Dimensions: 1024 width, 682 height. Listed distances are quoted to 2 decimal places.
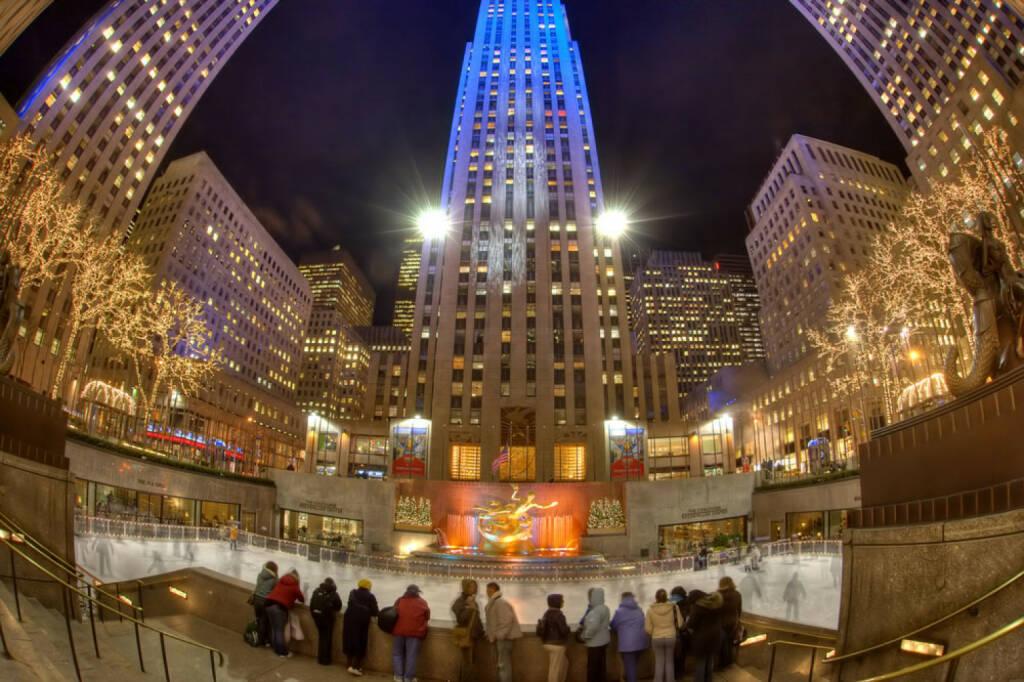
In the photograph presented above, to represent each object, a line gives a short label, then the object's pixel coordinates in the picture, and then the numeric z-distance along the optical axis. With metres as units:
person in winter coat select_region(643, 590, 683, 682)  8.55
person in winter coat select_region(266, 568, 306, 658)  9.88
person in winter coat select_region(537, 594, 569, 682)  8.61
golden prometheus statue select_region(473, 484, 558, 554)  33.78
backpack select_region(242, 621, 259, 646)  10.39
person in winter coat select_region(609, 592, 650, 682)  8.66
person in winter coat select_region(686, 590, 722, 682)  8.55
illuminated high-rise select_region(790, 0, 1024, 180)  63.03
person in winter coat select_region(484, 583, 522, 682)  8.67
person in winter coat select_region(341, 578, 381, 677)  9.34
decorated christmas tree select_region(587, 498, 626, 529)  40.59
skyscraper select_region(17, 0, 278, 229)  59.38
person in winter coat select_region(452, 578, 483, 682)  8.98
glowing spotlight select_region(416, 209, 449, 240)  66.06
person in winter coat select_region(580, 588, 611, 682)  8.66
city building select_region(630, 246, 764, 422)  166.12
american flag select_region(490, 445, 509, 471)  44.97
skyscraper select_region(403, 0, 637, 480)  56.03
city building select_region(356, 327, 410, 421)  78.38
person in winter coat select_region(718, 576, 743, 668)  9.45
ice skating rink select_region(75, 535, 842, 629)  16.47
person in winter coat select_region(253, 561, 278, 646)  10.18
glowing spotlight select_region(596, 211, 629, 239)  60.69
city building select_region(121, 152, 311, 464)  89.56
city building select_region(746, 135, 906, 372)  90.38
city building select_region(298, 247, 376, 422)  149.50
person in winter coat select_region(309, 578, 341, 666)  9.70
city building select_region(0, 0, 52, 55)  18.34
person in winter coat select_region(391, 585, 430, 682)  8.91
